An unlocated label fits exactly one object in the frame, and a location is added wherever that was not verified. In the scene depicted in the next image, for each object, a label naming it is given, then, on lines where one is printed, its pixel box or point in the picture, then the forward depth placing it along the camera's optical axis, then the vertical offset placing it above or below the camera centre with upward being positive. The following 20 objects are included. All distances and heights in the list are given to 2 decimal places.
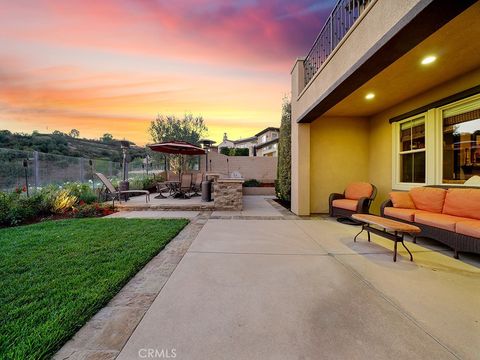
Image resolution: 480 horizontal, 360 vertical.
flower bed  5.17 -0.81
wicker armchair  5.34 -0.75
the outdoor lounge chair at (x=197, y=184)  10.18 -0.40
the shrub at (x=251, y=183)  13.13 -0.49
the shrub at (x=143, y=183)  10.67 -0.32
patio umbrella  8.33 +1.27
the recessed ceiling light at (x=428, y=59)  3.39 +1.93
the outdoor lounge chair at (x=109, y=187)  7.15 -0.33
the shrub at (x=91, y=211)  6.07 -1.01
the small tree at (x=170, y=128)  14.60 +3.51
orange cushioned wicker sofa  3.20 -0.81
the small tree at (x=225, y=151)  18.94 +2.39
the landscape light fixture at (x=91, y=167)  9.16 +0.49
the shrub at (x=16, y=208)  5.09 -0.77
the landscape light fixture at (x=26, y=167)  6.38 +0.38
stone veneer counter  7.10 -0.64
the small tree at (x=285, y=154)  8.01 +0.83
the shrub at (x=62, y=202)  6.06 -0.72
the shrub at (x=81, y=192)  7.53 -0.52
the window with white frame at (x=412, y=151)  5.17 +0.58
